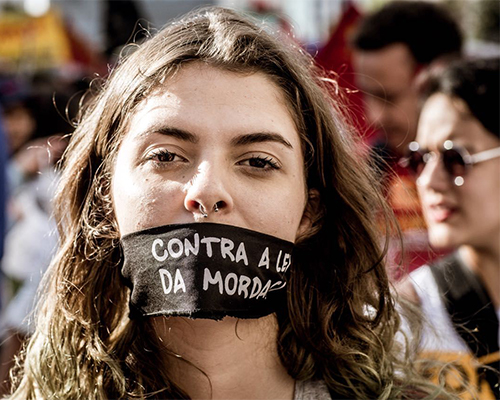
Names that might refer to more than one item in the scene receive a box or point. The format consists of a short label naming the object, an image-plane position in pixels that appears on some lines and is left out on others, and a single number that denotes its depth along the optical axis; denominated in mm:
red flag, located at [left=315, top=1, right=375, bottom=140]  5773
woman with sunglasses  3109
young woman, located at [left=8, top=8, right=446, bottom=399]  2086
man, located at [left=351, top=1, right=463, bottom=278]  4785
